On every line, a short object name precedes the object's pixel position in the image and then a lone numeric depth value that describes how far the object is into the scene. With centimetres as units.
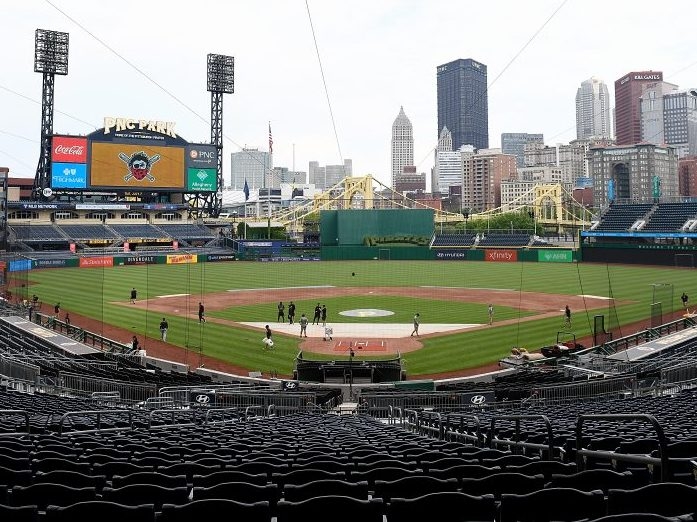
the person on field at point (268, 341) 2989
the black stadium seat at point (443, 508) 382
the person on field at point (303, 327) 3291
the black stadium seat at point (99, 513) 368
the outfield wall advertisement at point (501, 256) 8981
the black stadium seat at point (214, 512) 374
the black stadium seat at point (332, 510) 378
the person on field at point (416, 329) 3357
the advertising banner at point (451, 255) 9506
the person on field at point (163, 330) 3118
